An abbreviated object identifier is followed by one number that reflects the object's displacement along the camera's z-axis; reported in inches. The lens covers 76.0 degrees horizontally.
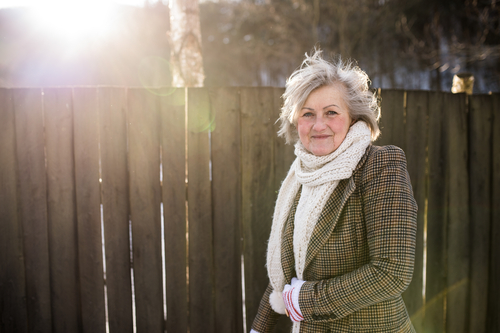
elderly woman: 45.8
